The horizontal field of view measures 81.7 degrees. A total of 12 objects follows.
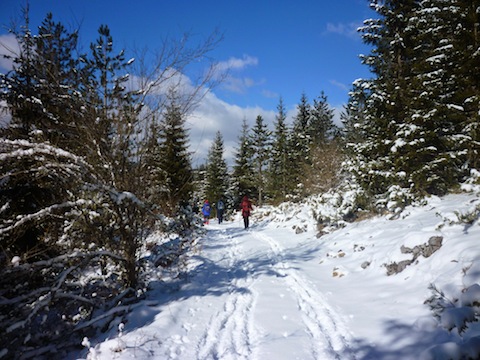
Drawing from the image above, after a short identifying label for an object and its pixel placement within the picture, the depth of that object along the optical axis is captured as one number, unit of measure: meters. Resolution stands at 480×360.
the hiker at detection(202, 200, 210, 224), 20.92
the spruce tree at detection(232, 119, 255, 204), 34.19
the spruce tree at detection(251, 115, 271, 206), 31.14
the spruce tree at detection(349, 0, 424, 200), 10.04
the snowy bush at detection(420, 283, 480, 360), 2.51
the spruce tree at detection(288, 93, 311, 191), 27.63
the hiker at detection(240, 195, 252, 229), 16.39
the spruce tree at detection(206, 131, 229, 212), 34.44
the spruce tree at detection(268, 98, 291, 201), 27.75
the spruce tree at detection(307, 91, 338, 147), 32.84
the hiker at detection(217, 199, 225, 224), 20.95
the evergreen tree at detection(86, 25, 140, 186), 4.87
